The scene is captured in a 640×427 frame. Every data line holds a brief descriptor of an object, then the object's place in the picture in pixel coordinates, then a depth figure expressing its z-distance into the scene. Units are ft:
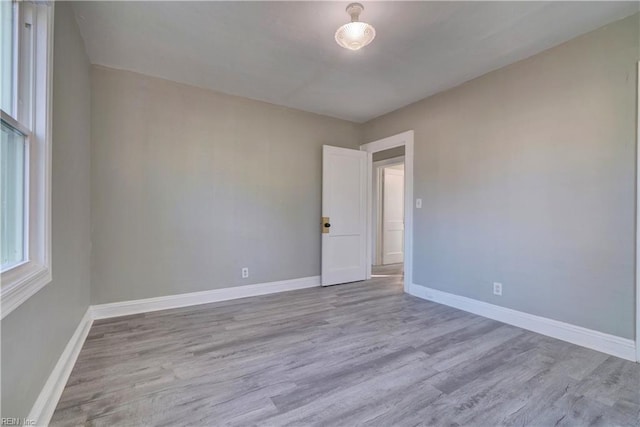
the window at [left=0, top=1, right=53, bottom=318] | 4.22
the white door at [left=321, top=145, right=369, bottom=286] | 13.96
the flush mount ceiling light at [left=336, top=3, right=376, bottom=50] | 6.61
